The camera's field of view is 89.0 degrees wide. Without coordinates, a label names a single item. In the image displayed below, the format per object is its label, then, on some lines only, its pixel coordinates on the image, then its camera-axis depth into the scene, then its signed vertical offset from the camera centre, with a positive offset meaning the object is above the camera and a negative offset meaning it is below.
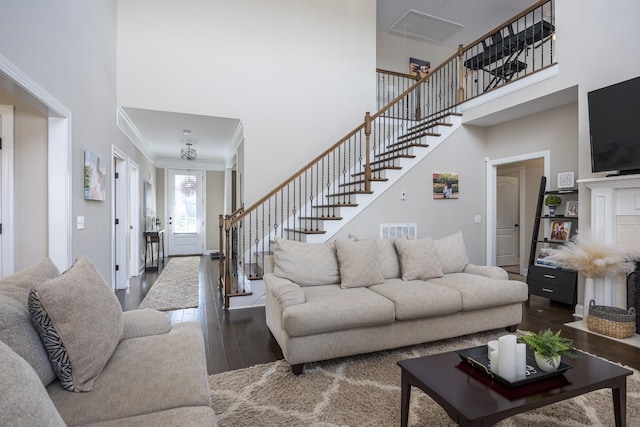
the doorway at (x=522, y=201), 5.62 +0.20
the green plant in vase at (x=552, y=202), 4.40 +0.13
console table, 6.49 -0.83
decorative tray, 1.53 -0.79
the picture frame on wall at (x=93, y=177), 3.32 +0.37
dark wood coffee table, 1.37 -0.82
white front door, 8.73 -0.03
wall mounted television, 3.13 +0.85
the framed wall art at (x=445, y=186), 5.29 +0.42
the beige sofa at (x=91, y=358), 1.18 -0.66
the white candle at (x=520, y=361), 1.55 -0.72
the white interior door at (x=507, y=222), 6.90 -0.23
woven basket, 3.05 -1.04
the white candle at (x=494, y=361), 1.60 -0.75
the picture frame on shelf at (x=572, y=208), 4.18 +0.05
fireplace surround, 3.27 -0.07
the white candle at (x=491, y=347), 1.71 -0.72
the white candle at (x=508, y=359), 1.54 -0.70
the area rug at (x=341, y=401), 1.86 -1.20
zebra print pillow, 1.27 -0.52
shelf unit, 3.97 -0.74
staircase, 4.50 +0.49
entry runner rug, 4.12 -1.18
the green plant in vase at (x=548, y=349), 1.57 -0.67
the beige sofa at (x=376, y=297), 2.43 -0.71
